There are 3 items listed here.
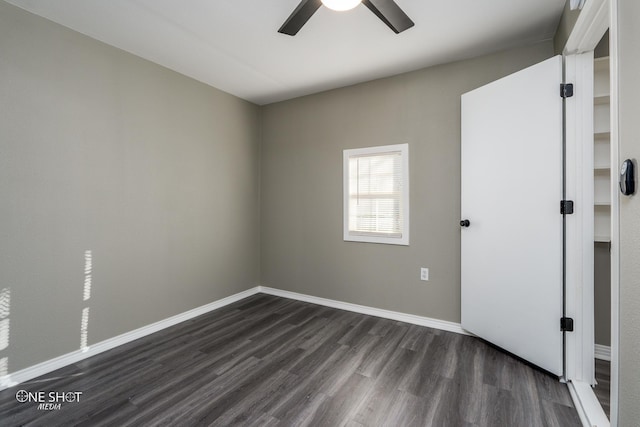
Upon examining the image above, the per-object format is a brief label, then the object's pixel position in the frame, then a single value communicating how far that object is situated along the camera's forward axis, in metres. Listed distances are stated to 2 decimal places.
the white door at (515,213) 2.02
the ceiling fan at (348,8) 1.61
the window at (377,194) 3.10
